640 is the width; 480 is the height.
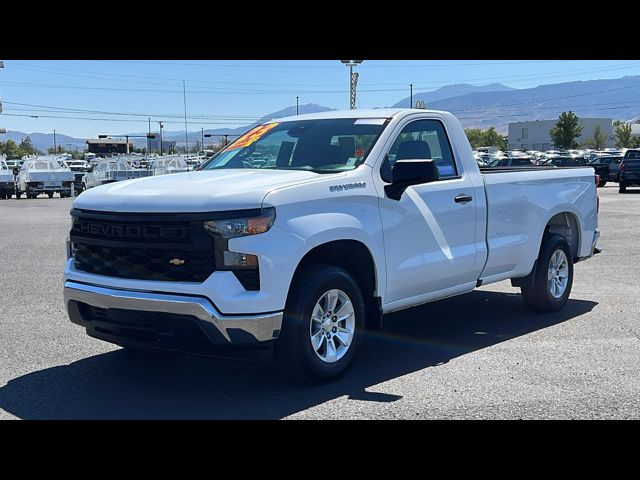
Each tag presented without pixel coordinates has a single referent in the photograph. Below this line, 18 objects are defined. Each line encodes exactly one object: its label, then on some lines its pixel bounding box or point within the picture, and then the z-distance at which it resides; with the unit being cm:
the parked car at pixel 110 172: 3556
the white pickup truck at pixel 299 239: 506
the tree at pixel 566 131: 9825
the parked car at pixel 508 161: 3012
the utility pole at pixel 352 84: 2942
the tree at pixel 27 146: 15038
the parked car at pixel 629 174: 3328
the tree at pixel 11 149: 13089
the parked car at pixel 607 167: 4122
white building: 15488
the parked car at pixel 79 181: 4099
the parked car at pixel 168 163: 3922
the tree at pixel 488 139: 15462
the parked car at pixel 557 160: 3817
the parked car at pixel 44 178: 3697
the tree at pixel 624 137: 13012
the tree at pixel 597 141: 13375
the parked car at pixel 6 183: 3706
